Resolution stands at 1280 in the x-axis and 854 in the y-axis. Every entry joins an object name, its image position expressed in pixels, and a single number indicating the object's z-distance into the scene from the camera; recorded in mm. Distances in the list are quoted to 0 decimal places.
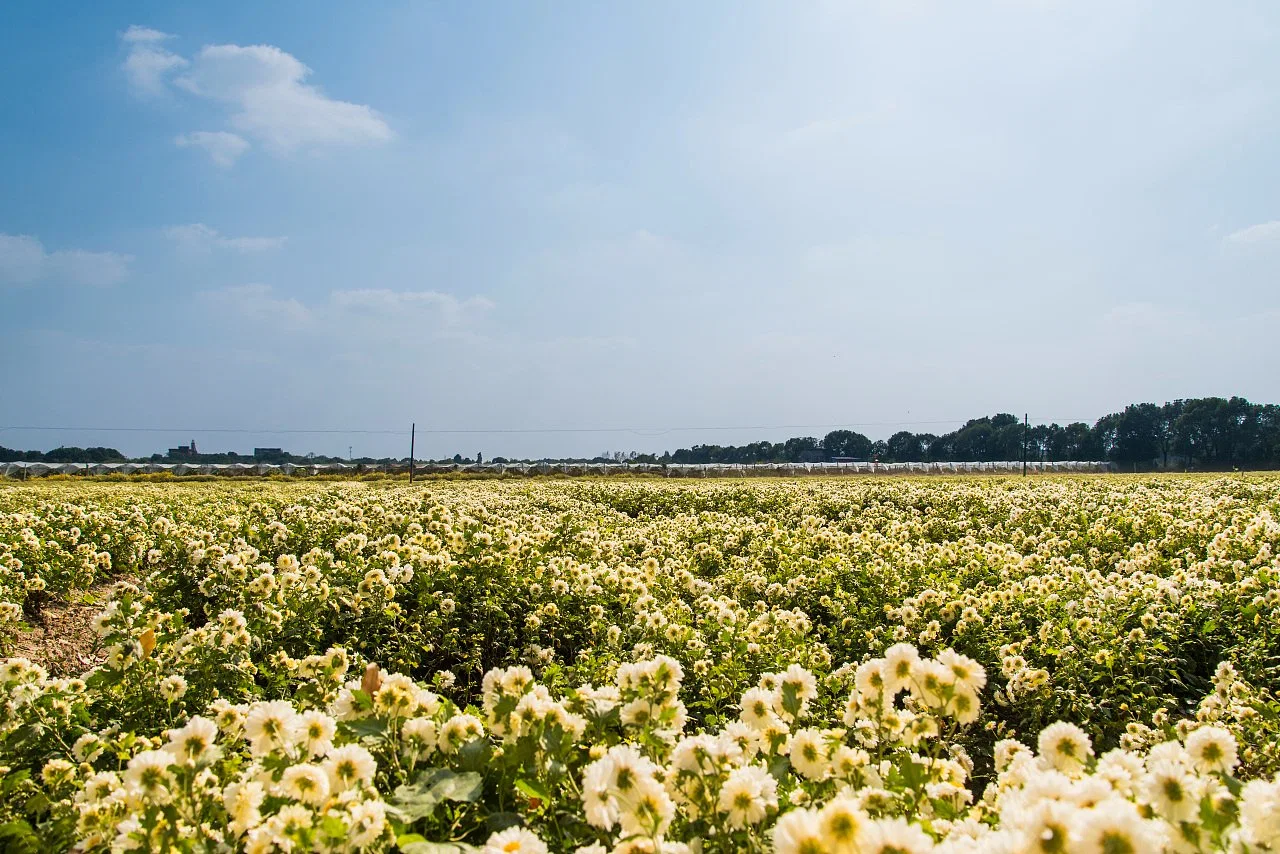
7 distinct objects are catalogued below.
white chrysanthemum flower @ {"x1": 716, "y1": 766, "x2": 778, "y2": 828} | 990
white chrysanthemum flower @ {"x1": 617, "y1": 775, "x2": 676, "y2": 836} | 939
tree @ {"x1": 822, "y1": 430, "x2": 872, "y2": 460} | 104794
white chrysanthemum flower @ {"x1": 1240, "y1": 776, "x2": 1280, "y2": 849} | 830
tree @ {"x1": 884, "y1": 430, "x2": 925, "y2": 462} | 107963
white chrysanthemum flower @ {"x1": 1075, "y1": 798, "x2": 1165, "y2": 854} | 758
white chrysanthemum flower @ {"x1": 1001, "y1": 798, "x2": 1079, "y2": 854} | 779
